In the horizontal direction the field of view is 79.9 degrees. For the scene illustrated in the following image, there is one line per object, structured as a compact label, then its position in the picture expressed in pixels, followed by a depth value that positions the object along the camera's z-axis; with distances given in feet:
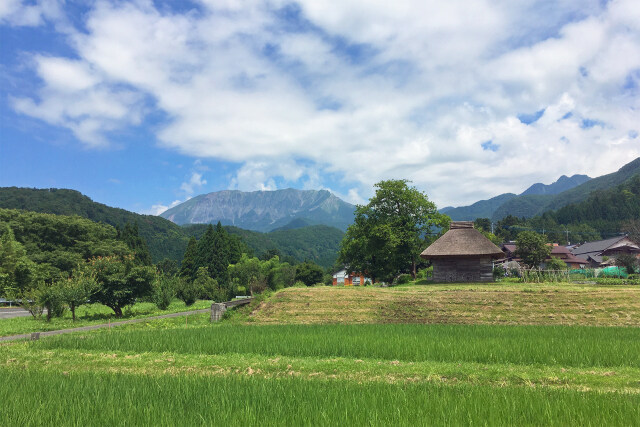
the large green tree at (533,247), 157.38
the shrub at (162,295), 95.03
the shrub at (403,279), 118.94
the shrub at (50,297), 70.74
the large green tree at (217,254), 221.25
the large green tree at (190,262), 224.94
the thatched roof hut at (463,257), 104.42
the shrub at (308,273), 268.21
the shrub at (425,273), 126.46
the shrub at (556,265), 148.32
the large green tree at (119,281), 78.12
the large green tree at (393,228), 129.08
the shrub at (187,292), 121.39
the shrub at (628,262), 160.97
